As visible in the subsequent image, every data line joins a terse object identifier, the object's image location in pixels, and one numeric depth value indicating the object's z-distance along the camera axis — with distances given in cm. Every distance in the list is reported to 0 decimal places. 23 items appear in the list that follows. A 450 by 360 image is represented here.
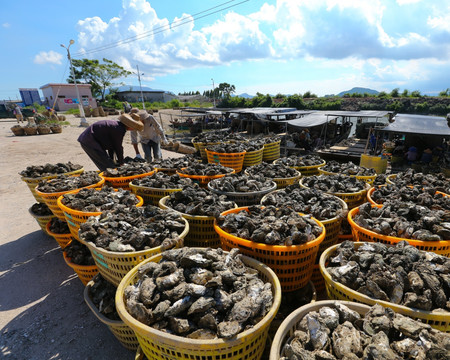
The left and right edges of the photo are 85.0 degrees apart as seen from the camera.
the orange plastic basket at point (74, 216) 320
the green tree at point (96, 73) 4744
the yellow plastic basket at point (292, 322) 159
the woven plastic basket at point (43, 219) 455
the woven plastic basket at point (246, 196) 382
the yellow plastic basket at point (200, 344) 155
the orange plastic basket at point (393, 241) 247
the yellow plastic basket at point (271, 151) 767
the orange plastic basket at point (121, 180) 477
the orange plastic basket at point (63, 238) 403
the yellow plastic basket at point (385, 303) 174
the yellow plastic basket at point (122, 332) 245
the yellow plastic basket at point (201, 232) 321
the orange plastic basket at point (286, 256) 240
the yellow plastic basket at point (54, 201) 389
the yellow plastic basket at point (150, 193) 417
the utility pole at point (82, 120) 2436
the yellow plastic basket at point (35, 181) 469
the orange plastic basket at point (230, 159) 606
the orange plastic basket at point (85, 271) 327
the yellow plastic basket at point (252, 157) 661
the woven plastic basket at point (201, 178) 482
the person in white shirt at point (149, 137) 706
